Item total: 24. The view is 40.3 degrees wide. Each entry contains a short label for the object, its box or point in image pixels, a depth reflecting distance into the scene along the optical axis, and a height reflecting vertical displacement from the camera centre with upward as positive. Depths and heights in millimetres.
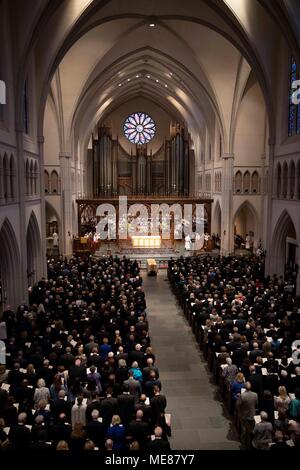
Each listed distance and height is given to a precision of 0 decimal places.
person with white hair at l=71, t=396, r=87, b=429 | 8180 -4307
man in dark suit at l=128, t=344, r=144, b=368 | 10922 -4262
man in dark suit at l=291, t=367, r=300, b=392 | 9617 -4381
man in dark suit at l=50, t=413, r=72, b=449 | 7445 -4264
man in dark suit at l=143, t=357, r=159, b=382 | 9966 -4228
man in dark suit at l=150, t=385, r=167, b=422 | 8586 -4361
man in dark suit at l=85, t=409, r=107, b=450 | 7574 -4327
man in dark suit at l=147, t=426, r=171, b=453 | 6840 -4173
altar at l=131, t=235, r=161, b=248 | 32656 -3569
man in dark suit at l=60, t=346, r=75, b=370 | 10445 -4132
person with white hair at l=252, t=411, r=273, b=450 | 7641 -4425
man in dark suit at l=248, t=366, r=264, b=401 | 9383 -4285
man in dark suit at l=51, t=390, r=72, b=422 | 8305 -4255
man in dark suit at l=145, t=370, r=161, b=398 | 9445 -4337
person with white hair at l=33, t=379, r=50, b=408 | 8789 -4175
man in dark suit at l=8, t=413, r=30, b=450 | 7160 -4182
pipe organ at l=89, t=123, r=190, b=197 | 46156 +3420
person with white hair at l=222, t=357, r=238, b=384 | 10469 -4467
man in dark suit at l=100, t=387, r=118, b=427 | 8234 -4264
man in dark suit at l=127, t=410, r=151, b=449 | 7582 -4342
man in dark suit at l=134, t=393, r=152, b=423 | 8266 -4323
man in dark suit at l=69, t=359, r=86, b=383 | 9734 -4141
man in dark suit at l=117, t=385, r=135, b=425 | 8547 -4343
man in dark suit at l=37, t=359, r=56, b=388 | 9773 -4196
